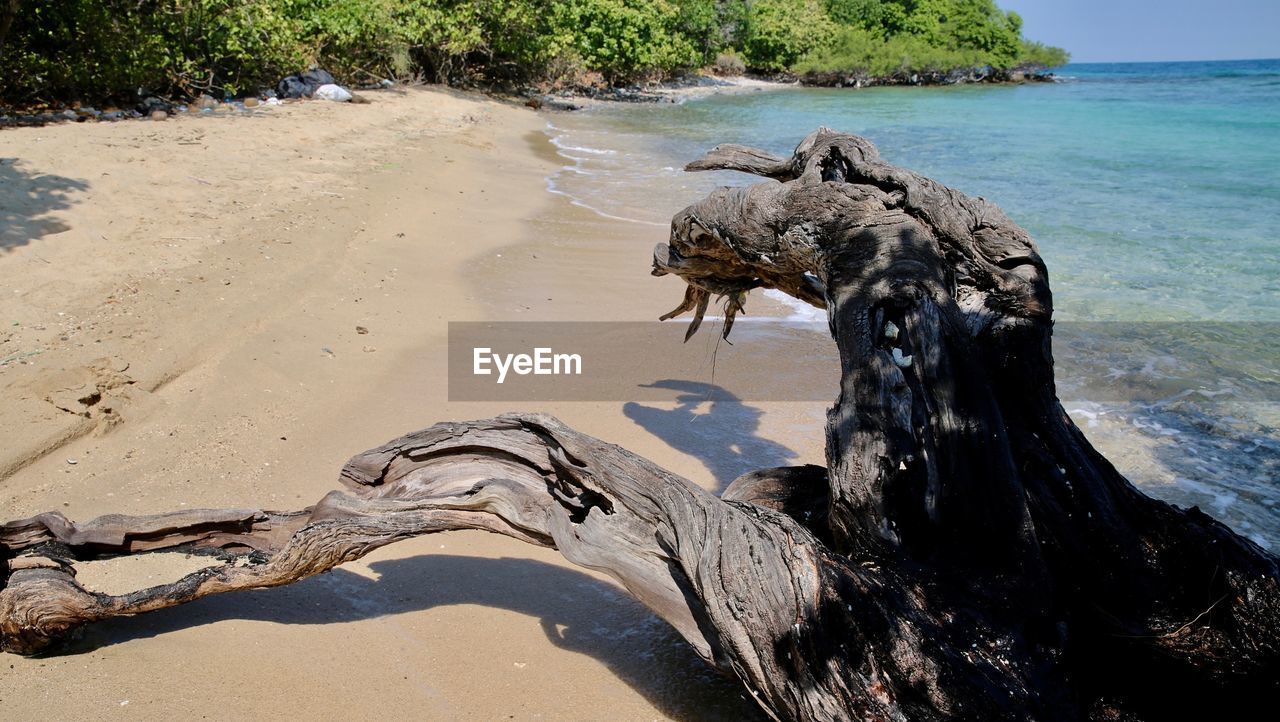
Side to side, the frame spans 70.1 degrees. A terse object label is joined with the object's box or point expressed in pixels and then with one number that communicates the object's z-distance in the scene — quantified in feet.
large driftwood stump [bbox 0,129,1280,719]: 7.92
